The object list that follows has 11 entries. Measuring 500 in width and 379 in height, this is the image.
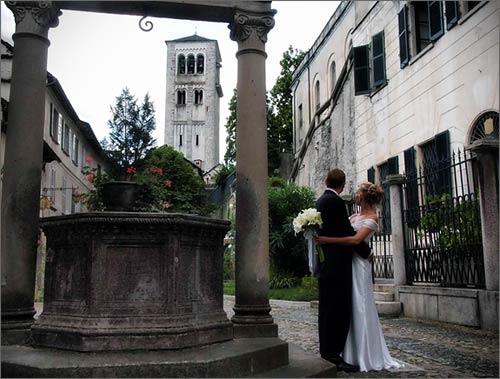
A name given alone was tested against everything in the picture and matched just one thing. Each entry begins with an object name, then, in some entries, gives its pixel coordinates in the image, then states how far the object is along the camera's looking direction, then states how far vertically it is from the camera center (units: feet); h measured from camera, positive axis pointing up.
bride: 16.44 -1.55
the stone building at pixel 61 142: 65.51 +23.80
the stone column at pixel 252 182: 17.49 +3.25
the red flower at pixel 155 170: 20.23 +4.14
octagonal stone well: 14.26 -0.36
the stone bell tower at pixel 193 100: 253.03 +87.60
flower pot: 16.25 +2.50
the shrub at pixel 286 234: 55.31 +4.16
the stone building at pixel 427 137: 26.05 +12.16
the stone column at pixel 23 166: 16.62 +3.68
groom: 16.31 -0.30
